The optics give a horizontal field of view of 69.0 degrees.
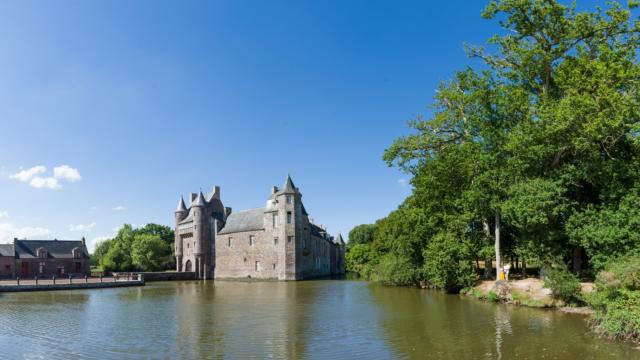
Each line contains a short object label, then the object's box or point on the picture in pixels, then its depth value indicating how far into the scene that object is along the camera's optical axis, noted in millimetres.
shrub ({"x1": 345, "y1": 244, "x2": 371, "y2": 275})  70469
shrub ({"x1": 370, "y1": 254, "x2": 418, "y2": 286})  35812
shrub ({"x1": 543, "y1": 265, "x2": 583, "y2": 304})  20938
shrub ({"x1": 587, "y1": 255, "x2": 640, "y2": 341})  14164
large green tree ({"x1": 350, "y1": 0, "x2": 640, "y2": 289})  21281
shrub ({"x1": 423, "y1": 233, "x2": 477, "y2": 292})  28375
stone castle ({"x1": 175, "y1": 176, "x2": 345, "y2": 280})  52219
